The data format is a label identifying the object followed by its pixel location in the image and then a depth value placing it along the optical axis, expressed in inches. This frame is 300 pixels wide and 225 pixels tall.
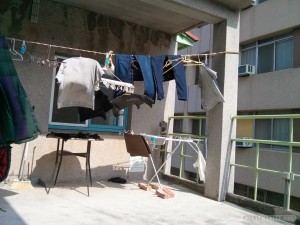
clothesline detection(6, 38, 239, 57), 226.5
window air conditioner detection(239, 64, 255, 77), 535.5
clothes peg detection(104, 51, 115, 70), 210.0
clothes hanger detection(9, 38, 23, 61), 217.7
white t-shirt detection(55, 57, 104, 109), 191.5
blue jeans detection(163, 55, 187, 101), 228.1
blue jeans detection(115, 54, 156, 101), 216.7
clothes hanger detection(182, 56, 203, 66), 218.4
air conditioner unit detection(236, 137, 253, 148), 520.3
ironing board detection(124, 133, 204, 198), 223.3
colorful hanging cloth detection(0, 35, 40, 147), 148.9
